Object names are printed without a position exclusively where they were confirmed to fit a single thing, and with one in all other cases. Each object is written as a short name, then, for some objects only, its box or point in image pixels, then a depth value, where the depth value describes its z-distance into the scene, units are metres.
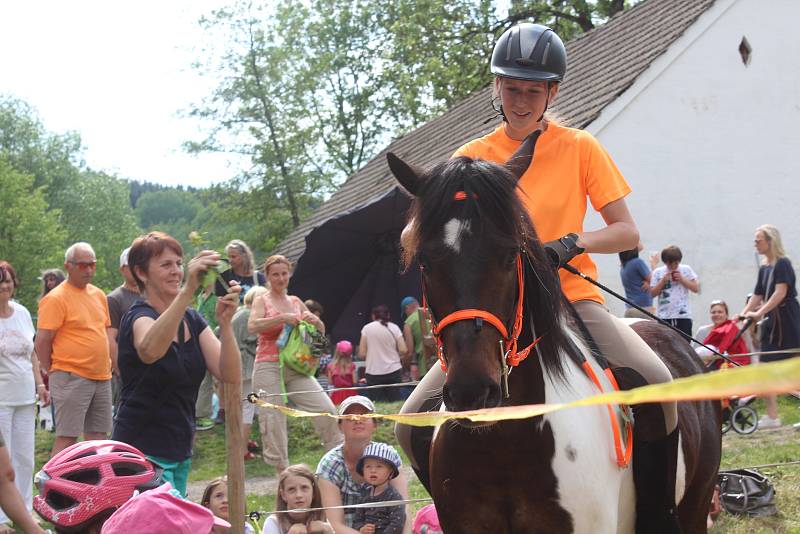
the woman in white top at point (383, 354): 13.84
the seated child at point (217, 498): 5.59
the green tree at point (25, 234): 53.81
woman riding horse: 3.83
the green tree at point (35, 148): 66.62
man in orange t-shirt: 8.09
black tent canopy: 14.34
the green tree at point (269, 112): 37.28
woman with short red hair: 4.72
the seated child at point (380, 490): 6.17
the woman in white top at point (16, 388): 7.59
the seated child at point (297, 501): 5.75
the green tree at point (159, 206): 118.12
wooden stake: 4.63
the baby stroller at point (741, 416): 10.28
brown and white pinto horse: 3.15
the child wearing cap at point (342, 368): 13.96
